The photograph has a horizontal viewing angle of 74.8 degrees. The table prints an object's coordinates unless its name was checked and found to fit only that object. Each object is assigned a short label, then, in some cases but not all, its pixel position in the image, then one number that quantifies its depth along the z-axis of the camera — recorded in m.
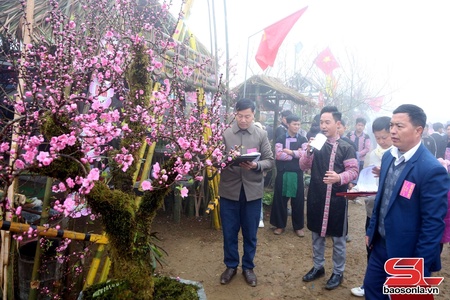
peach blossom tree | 1.44
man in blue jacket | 1.94
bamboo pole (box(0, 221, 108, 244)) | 1.93
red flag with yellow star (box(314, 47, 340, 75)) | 11.39
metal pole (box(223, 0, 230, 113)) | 4.63
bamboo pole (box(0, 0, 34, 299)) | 2.23
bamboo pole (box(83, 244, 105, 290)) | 2.52
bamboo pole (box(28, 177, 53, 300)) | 2.34
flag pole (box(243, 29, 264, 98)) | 5.77
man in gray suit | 3.28
